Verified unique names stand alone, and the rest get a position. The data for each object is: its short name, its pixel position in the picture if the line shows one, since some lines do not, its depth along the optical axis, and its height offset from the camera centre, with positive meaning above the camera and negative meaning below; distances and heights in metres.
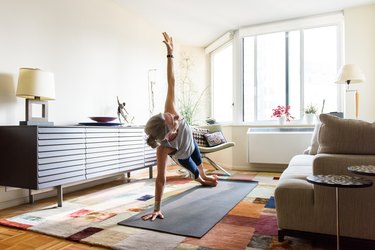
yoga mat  2.09 -0.78
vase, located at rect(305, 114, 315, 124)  4.61 +0.07
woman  2.32 -0.11
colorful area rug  1.80 -0.78
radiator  4.52 -0.34
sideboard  2.43 -0.29
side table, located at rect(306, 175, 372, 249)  1.18 -0.26
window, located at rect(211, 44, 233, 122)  5.63 +0.83
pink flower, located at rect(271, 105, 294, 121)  4.83 +0.19
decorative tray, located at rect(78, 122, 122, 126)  3.33 +0.01
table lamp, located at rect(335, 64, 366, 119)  3.80 +0.65
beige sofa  1.59 -0.43
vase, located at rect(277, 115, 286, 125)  4.80 +0.06
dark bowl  3.36 +0.06
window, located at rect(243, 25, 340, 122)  4.72 +0.93
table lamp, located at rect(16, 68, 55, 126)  2.62 +0.33
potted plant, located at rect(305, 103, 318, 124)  4.62 +0.16
